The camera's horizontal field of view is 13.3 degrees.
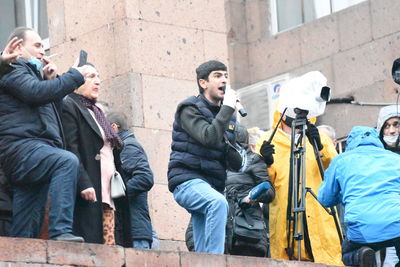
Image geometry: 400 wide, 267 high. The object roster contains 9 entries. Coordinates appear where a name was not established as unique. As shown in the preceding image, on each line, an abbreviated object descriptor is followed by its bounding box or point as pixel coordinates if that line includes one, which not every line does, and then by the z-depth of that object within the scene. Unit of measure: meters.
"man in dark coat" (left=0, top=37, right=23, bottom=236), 12.62
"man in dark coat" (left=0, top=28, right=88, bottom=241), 12.41
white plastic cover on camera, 14.63
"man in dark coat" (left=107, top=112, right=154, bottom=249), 14.32
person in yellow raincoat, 14.34
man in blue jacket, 13.25
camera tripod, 14.28
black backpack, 14.12
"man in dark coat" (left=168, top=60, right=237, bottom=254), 13.30
